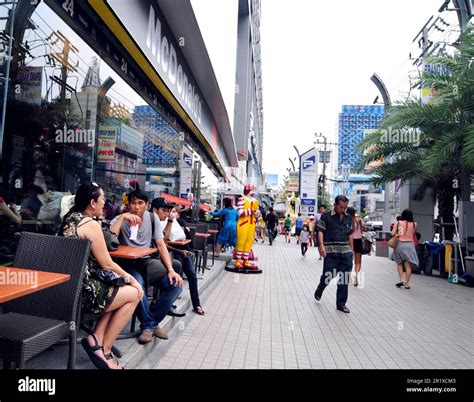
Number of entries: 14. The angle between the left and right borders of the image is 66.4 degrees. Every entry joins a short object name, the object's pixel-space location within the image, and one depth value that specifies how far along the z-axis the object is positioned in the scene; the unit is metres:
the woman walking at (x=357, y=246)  8.12
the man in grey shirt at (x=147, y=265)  3.75
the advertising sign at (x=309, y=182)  15.95
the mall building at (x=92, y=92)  4.09
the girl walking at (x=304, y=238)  13.28
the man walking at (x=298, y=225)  20.42
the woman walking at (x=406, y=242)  8.08
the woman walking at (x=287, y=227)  22.64
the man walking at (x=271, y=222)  18.36
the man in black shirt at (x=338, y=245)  5.85
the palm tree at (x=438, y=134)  9.99
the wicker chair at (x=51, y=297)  2.30
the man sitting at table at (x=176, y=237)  4.65
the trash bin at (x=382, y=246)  15.95
